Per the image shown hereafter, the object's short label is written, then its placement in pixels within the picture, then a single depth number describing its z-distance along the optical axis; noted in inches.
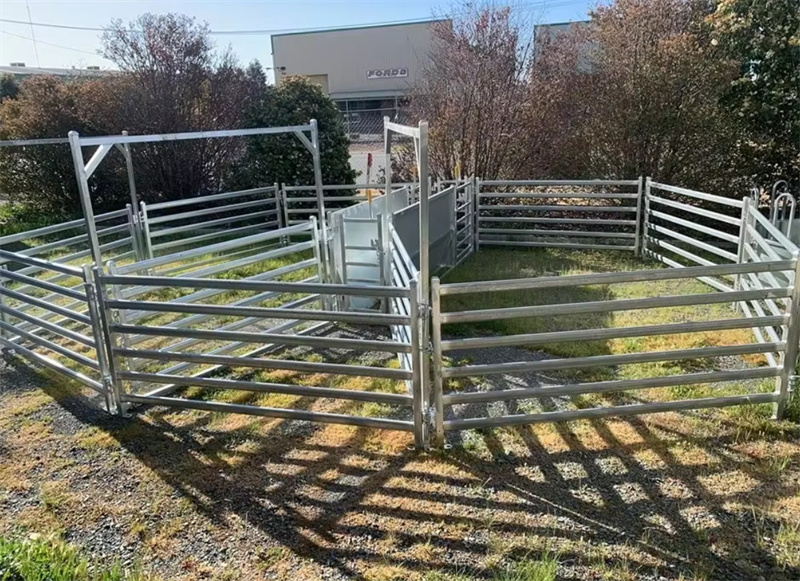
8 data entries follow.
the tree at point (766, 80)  349.4
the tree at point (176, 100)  457.7
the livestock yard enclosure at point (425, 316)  132.6
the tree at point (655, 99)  339.9
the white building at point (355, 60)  1062.4
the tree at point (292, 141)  435.2
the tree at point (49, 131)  472.1
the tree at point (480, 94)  392.5
